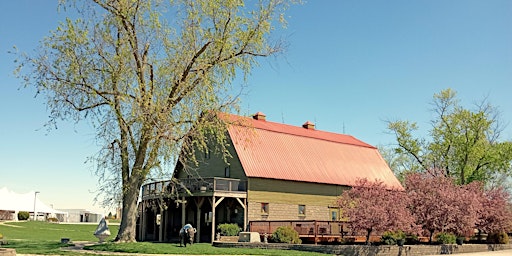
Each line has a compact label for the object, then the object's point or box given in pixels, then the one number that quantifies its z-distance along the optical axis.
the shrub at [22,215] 73.62
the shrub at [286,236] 28.39
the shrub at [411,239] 31.19
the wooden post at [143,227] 38.88
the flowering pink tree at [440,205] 30.84
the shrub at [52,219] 78.88
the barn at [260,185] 34.53
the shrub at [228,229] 32.56
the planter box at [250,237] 29.33
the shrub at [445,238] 32.22
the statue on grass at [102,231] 27.03
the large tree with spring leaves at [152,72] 23.08
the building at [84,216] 96.44
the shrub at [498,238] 38.47
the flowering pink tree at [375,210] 26.28
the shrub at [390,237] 27.36
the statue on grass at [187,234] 27.23
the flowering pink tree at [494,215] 36.81
